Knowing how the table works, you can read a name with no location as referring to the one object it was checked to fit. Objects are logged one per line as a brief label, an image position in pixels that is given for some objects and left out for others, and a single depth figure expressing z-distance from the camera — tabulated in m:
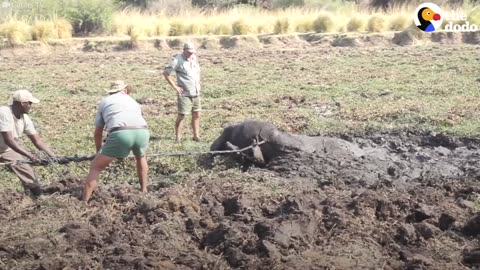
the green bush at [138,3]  40.31
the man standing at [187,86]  10.97
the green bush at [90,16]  28.87
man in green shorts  7.68
